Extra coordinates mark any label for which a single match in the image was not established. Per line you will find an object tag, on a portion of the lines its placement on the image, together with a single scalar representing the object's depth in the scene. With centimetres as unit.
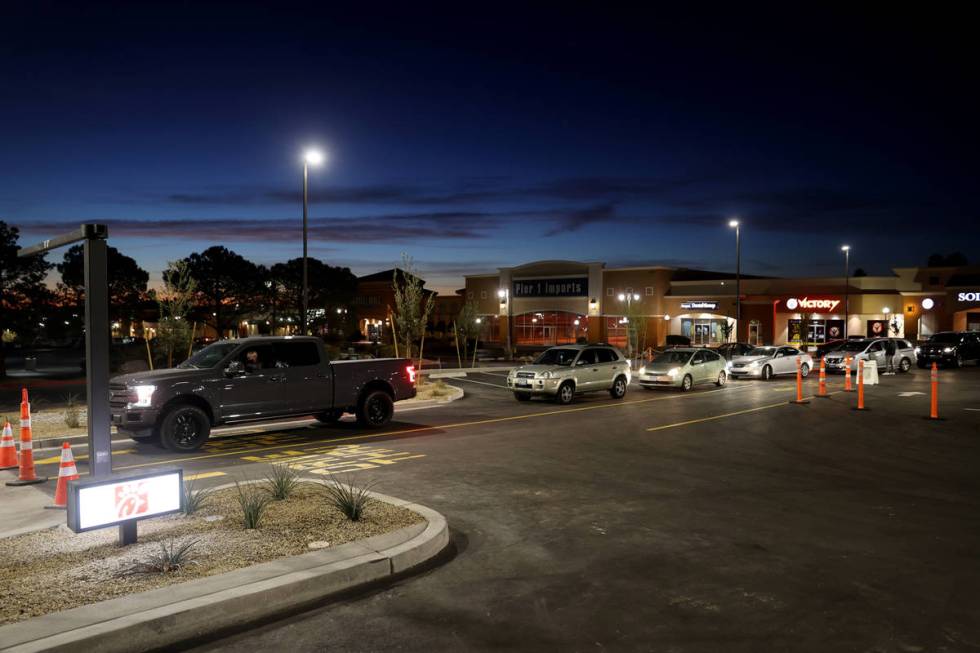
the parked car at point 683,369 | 2491
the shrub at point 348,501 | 762
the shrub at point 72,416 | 1506
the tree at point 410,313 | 2622
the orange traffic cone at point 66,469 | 838
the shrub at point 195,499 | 795
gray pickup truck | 1277
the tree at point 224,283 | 6838
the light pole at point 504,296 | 6136
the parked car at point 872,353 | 3138
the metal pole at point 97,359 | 668
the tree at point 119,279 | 5534
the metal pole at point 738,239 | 4386
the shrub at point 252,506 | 731
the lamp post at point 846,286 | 5569
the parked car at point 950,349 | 3619
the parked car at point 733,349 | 3253
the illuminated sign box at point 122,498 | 616
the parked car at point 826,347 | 4095
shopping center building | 5650
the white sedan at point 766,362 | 2956
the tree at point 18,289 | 3478
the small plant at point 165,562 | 612
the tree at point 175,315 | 2350
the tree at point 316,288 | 7194
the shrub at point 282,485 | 855
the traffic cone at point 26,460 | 1030
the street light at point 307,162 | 2058
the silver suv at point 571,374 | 2080
